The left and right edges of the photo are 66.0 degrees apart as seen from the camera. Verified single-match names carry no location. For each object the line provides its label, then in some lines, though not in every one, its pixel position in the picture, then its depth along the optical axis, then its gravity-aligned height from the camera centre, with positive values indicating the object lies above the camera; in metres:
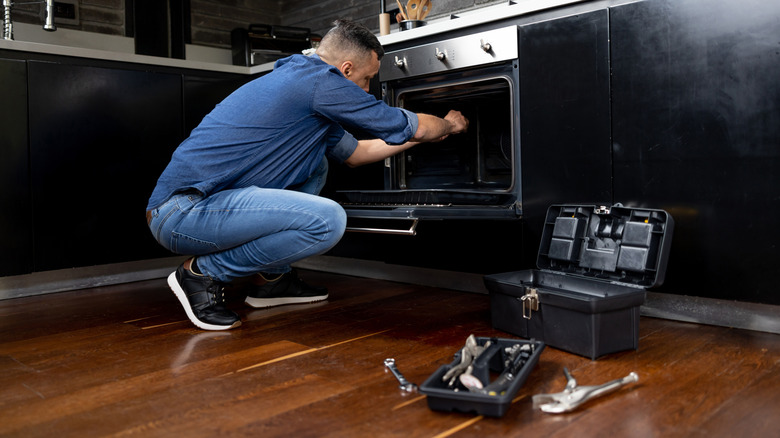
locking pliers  1.10 -0.34
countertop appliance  3.68 +1.11
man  1.75 +0.15
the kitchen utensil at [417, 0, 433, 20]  2.50 +0.88
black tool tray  1.07 -0.32
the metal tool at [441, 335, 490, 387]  1.16 -0.30
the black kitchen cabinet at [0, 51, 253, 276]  2.30 +0.29
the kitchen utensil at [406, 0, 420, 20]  2.50 +0.86
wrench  1.25 -0.35
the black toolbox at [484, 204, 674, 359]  1.43 -0.19
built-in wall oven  1.89 +0.29
